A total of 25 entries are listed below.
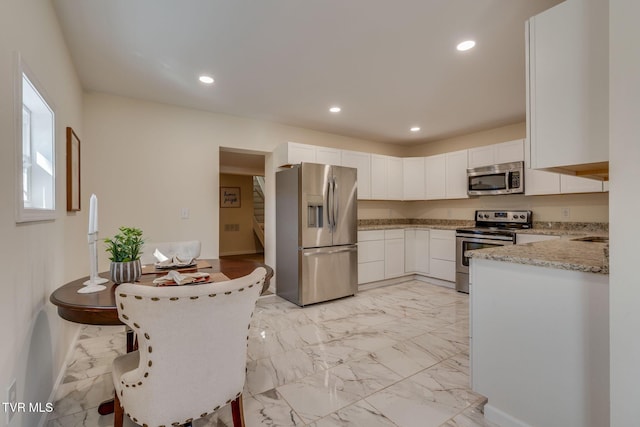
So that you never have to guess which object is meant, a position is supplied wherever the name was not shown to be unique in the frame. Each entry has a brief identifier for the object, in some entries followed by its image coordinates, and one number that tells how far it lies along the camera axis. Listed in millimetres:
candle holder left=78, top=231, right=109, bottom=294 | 1580
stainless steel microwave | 3885
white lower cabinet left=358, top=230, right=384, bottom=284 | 4363
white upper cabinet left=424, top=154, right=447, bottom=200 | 4789
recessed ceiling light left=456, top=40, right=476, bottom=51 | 2205
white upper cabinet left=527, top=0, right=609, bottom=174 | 1313
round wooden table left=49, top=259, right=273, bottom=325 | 1286
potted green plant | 1646
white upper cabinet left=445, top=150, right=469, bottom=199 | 4516
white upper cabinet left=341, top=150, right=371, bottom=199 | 4477
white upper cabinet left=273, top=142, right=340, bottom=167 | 3880
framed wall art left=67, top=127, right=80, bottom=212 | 2311
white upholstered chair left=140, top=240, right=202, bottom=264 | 2402
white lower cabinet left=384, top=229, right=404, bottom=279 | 4637
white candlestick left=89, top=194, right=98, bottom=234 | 1629
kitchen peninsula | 1325
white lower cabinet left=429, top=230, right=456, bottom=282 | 4414
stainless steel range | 3875
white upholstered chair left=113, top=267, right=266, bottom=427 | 1095
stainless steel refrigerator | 3625
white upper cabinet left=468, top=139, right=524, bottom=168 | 3898
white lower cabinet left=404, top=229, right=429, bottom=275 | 4820
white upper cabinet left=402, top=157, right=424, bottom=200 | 5062
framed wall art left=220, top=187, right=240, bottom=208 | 7930
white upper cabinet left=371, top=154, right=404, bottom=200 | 4812
